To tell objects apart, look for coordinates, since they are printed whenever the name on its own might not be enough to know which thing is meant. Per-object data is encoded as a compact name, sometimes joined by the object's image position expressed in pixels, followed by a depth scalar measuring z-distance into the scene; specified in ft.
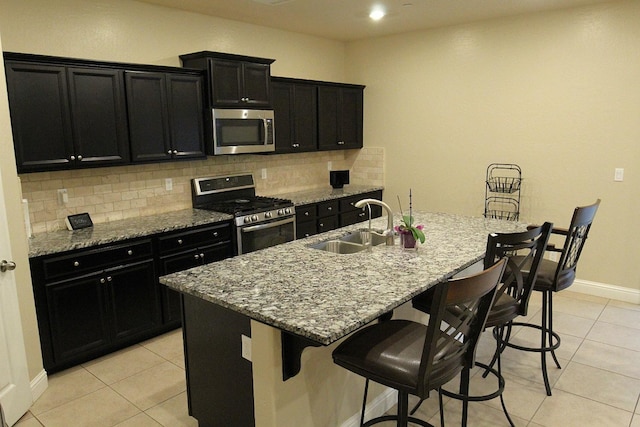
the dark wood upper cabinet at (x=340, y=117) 18.30
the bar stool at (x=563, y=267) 9.20
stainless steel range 13.93
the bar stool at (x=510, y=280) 7.59
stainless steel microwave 14.15
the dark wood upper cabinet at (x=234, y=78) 13.79
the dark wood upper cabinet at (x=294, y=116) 16.60
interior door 8.59
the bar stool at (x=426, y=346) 5.51
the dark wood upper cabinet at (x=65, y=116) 10.40
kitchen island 6.15
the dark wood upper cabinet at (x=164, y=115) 12.41
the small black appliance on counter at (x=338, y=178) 19.04
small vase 8.90
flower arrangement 8.75
